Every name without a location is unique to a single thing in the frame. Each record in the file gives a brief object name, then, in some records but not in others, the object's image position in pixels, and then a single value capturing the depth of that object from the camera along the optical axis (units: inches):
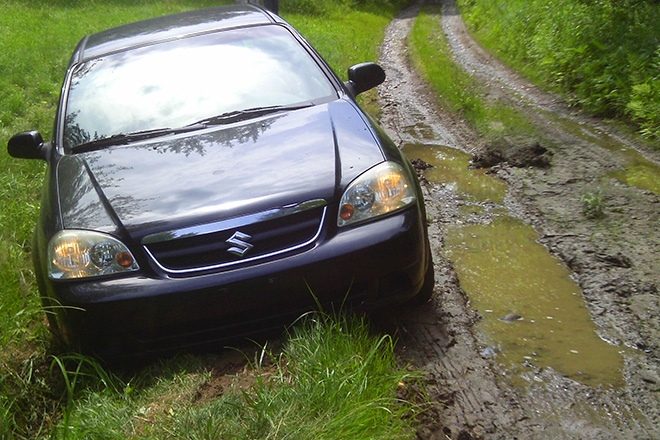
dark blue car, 125.1
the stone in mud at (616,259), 169.9
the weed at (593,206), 201.0
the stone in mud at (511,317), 149.1
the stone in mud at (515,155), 253.3
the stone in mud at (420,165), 259.8
